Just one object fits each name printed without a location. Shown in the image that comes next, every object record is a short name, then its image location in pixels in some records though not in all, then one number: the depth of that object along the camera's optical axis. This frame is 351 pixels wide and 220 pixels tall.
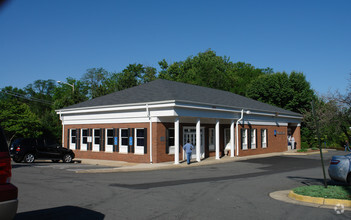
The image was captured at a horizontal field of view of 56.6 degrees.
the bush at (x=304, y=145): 41.25
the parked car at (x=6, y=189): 4.54
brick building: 21.66
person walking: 20.83
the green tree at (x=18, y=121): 31.48
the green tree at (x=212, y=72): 59.19
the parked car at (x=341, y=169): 11.38
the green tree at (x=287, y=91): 45.12
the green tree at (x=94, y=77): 77.75
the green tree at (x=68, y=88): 77.31
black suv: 21.98
